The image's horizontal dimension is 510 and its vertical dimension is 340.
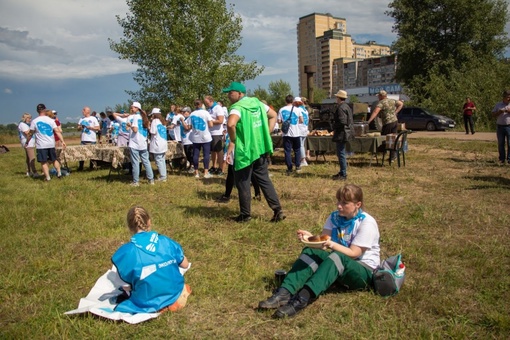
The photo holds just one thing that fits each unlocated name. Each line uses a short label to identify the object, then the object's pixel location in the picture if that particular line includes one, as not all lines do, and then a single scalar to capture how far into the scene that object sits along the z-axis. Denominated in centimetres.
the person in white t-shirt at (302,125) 1009
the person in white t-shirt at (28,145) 1151
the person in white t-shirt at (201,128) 951
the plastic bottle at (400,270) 347
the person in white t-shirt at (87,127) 1201
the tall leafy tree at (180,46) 2675
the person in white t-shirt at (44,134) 981
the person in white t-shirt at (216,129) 961
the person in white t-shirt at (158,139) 891
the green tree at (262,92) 8330
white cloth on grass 317
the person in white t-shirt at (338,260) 325
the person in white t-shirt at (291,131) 990
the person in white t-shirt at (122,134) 1119
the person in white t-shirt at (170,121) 1292
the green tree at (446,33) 3384
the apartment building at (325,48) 13250
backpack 341
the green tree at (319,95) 9625
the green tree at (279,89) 8616
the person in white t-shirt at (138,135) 853
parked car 2395
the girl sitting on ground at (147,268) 317
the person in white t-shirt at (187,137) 1018
